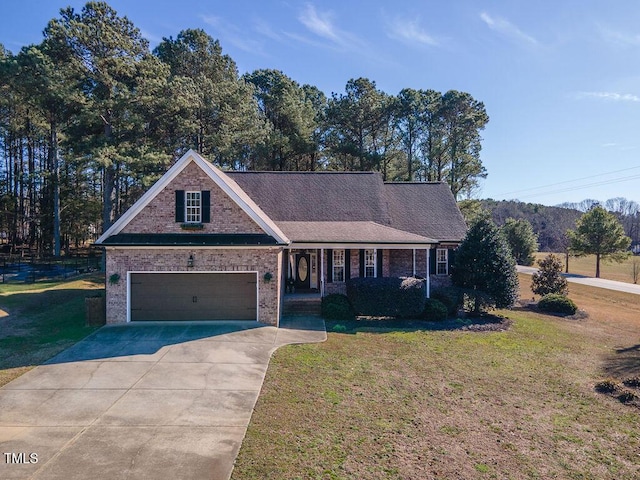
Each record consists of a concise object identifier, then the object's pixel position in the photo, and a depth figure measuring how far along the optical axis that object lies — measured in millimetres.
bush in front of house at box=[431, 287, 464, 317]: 18281
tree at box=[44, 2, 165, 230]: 27578
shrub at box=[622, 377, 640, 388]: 10636
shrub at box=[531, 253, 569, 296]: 24000
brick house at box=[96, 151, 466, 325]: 14719
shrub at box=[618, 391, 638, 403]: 9635
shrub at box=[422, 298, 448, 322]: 17172
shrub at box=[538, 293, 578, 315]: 20859
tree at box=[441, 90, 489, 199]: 41188
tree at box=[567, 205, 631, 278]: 40906
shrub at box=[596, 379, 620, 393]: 10162
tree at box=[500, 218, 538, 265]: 48366
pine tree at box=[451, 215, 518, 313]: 18406
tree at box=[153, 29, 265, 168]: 31547
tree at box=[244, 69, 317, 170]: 41188
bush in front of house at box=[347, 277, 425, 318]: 16953
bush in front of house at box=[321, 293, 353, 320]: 16953
